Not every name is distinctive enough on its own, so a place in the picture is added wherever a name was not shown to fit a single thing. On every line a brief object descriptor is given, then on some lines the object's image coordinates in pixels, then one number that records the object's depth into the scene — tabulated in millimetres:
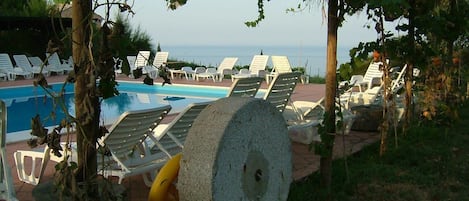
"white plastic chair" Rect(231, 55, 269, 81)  16361
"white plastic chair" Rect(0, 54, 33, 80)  15422
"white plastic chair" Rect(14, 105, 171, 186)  3918
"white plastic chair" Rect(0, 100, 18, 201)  3381
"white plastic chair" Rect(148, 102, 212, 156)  4351
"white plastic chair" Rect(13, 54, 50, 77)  16164
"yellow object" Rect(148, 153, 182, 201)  3096
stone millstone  2904
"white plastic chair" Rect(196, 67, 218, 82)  16469
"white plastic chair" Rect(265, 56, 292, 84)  15797
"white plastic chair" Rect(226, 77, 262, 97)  5637
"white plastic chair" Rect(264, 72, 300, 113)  5816
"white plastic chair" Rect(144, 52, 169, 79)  16688
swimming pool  11202
